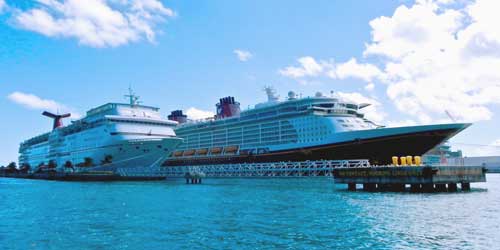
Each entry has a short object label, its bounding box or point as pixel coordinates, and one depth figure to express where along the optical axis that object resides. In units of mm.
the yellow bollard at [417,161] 44509
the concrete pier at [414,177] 40562
